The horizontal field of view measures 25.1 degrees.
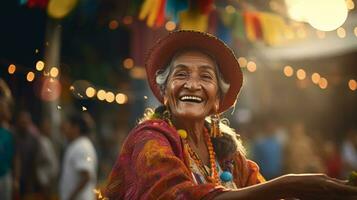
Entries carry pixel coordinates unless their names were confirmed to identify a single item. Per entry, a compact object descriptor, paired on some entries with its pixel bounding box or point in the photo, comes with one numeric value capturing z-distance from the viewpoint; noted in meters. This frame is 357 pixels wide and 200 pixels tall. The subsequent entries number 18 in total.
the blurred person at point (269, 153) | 13.15
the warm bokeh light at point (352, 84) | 15.73
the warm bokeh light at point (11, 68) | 6.97
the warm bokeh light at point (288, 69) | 13.69
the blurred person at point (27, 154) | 10.22
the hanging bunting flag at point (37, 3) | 7.37
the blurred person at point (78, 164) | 8.26
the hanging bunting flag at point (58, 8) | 7.76
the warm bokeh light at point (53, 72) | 7.44
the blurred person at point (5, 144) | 7.80
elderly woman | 3.91
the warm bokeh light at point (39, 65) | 6.68
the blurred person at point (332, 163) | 12.78
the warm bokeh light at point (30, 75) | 6.80
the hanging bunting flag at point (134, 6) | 9.19
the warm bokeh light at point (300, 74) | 12.90
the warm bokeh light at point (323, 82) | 14.42
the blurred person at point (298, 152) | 12.95
